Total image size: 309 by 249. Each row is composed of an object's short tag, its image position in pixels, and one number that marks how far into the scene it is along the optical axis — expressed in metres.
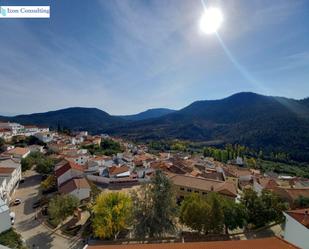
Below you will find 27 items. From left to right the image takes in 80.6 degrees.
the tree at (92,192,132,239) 20.94
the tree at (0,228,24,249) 17.74
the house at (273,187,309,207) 28.77
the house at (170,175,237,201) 31.33
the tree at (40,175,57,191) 34.70
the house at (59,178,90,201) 30.81
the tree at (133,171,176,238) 20.41
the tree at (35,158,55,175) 41.17
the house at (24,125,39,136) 72.65
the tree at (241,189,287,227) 22.32
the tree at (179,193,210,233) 20.49
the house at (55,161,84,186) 35.71
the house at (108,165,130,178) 39.25
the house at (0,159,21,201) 30.80
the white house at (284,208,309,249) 15.70
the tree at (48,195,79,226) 24.15
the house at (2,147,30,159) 44.00
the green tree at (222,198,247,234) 21.18
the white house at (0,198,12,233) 21.14
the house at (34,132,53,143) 63.50
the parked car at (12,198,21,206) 30.88
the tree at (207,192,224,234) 20.60
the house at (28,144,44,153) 52.97
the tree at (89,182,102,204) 30.43
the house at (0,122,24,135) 70.99
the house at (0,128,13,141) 61.26
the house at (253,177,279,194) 34.83
